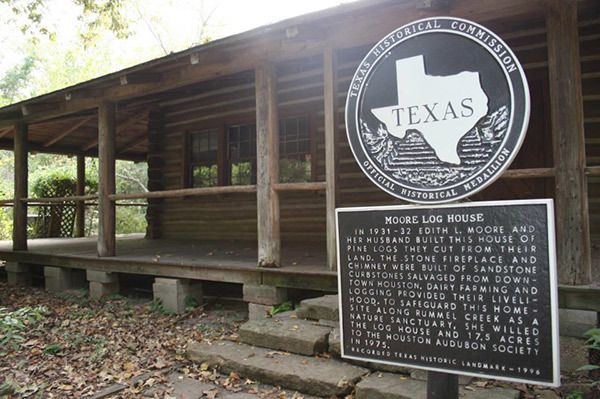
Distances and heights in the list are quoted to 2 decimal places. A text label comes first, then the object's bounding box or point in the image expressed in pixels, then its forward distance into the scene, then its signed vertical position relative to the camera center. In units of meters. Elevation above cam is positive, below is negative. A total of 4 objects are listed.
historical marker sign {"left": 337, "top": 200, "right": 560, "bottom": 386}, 2.11 -0.46
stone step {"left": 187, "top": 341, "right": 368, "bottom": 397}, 3.78 -1.52
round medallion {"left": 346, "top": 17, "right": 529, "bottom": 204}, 2.27 +0.50
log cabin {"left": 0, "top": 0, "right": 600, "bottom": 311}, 4.09 +1.15
